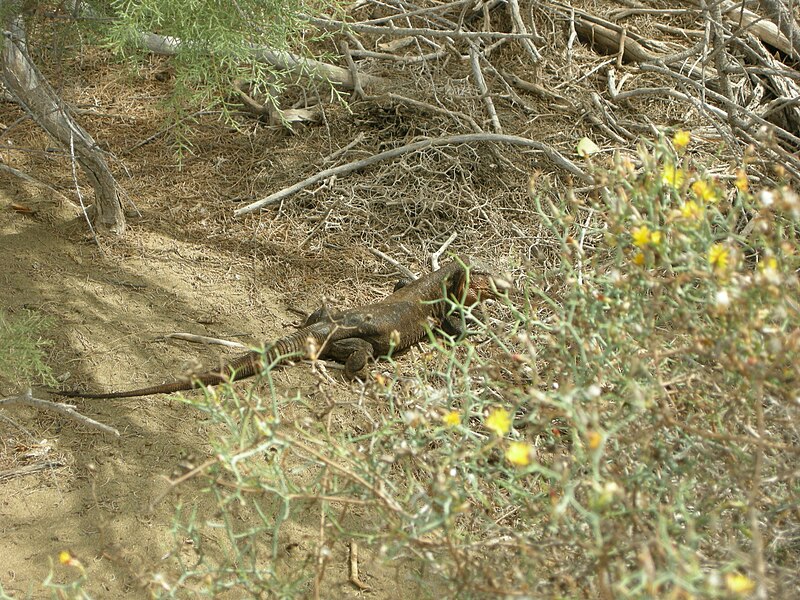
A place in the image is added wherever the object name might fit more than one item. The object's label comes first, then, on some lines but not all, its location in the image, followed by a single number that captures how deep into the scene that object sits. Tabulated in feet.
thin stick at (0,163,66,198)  18.60
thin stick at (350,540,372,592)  12.77
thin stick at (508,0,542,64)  23.29
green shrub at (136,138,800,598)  7.63
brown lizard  17.37
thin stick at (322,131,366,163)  22.34
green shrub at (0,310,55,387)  13.71
